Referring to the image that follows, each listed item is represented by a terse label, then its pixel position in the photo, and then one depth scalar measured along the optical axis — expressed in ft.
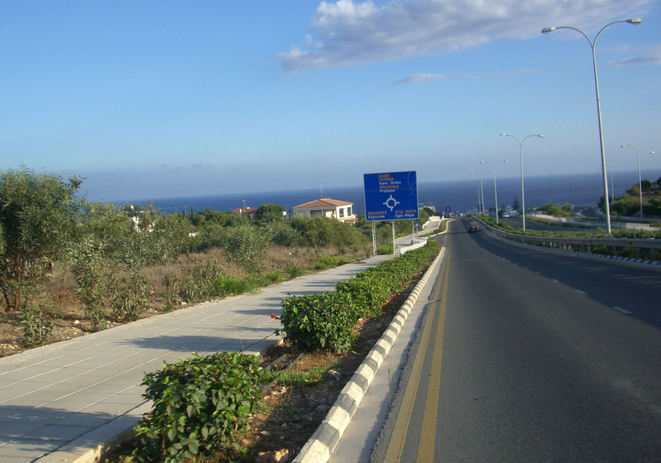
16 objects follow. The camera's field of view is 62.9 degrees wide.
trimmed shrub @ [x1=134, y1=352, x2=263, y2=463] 13.16
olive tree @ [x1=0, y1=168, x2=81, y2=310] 33.37
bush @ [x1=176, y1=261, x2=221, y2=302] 47.01
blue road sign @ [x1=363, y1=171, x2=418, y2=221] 99.71
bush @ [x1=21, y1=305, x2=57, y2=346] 29.71
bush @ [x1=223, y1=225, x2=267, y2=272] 68.69
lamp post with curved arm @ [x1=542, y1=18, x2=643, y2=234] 82.99
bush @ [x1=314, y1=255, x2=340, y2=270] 85.25
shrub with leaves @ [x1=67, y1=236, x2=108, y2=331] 34.47
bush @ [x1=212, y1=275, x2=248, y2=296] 51.37
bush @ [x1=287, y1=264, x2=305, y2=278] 72.45
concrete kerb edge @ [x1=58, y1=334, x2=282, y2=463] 14.19
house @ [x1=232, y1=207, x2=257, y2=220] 270.22
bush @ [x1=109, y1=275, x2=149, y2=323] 36.96
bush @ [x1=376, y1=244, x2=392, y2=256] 119.55
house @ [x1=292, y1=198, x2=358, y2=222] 289.29
